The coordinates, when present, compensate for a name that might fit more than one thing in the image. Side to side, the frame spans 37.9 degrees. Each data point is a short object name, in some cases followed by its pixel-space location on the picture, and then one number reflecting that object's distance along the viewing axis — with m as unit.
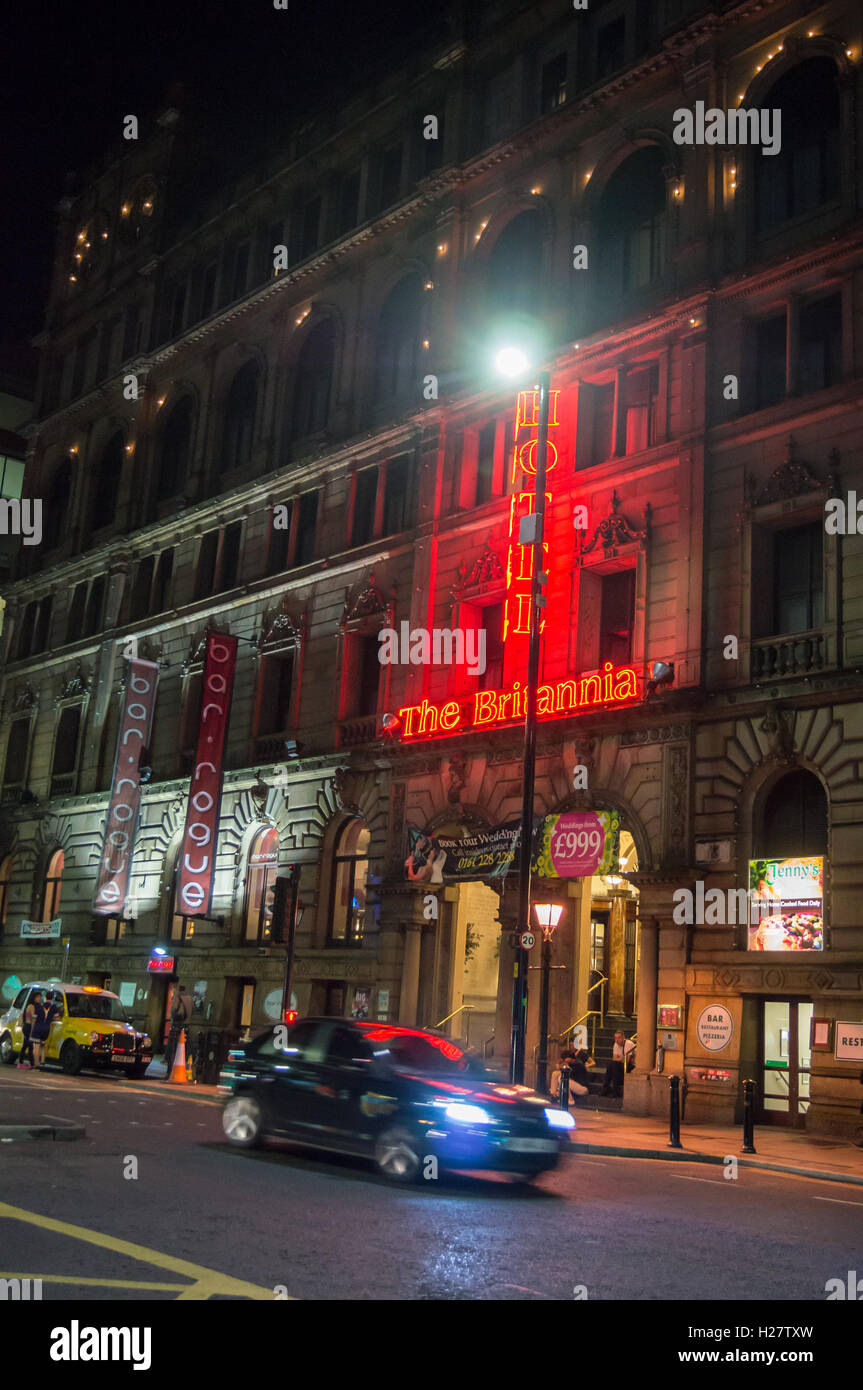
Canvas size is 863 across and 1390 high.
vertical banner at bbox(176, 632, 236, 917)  37.34
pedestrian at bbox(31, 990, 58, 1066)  29.34
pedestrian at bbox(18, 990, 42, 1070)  29.84
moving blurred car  13.37
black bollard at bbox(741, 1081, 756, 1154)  18.33
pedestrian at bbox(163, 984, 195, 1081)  33.00
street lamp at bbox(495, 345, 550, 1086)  21.28
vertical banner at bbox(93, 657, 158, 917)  41.41
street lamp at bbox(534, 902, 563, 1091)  23.39
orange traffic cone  28.89
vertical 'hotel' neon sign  29.05
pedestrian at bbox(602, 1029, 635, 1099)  25.92
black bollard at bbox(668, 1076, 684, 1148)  18.92
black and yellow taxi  28.23
